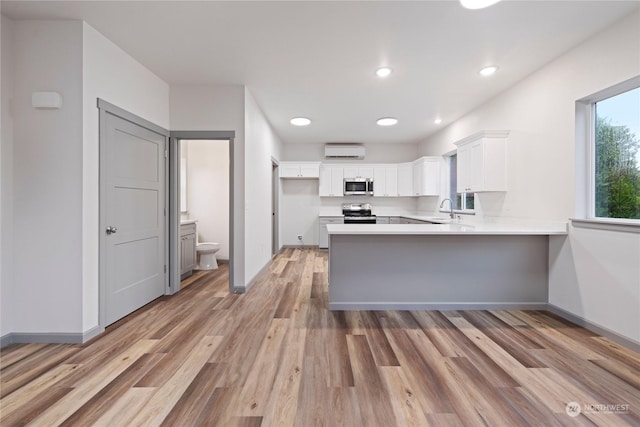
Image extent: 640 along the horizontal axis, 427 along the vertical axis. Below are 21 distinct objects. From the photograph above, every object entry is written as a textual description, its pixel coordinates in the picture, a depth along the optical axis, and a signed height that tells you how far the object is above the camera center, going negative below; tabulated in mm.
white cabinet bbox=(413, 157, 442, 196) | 6086 +759
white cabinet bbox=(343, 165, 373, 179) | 7172 +981
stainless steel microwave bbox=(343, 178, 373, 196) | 7129 +627
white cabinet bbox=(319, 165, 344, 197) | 7188 +769
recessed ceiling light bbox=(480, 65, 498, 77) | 3211 +1536
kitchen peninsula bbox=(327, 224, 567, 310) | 3184 -611
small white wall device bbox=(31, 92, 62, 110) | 2383 +878
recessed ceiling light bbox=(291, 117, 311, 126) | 5155 +1592
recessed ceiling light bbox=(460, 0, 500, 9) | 2016 +1402
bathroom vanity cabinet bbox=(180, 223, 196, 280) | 4473 -562
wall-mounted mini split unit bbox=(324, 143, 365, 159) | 7145 +1468
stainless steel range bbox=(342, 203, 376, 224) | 7220 +64
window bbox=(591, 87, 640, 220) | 2430 +486
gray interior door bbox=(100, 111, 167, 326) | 2725 -36
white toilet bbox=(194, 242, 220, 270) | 5059 -736
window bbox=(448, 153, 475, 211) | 5303 +461
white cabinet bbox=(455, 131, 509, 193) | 3787 +665
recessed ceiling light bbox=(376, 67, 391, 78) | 3237 +1529
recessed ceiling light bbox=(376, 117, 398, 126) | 5199 +1603
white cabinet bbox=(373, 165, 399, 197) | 7199 +799
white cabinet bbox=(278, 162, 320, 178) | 6969 +995
